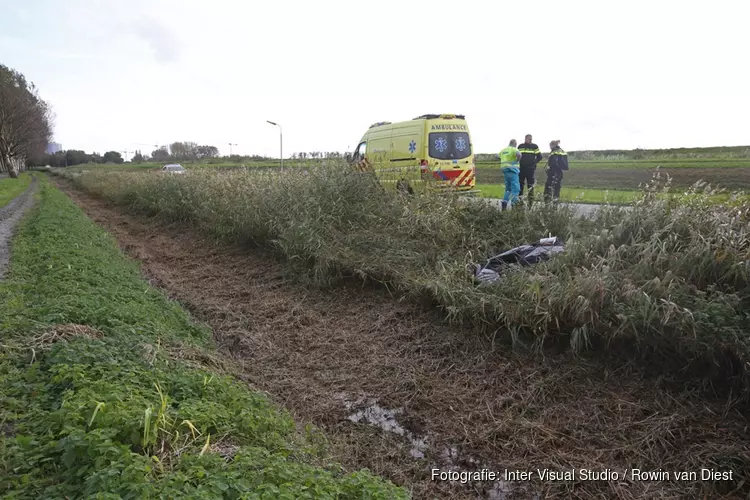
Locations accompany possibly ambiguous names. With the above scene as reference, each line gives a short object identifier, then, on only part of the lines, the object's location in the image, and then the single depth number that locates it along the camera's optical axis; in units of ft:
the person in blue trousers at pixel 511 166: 35.50
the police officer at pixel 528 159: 36.63
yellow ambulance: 37.99
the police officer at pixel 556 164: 36.60
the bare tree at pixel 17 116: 140.56
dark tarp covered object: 17.15
